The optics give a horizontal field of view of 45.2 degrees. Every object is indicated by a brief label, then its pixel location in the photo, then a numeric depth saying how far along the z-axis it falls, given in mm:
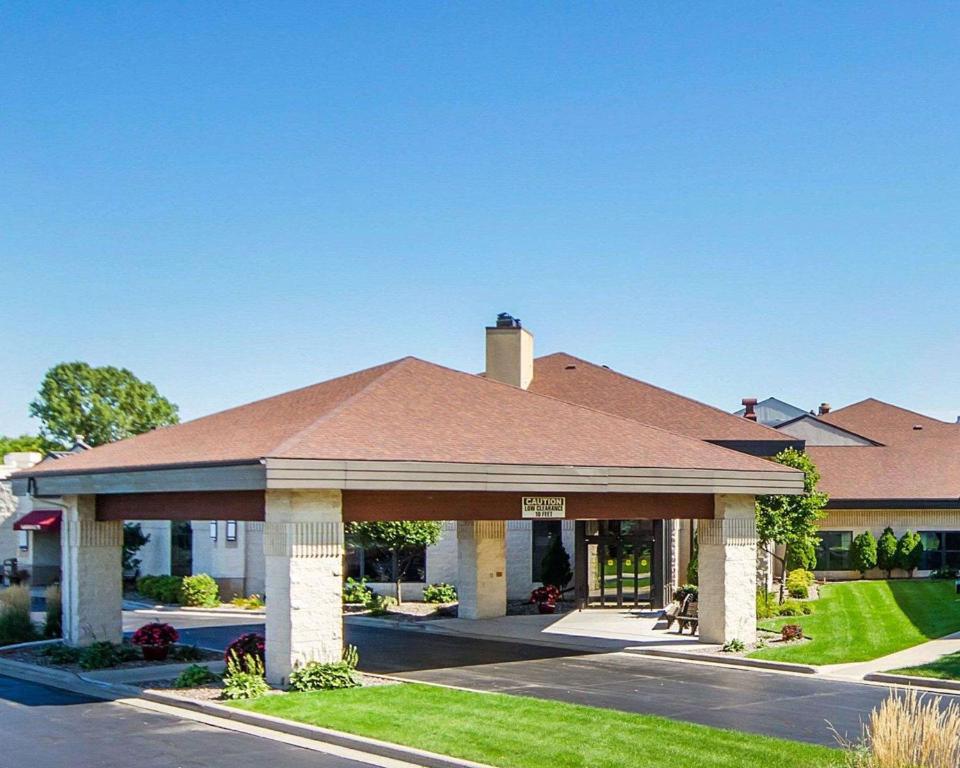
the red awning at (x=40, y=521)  45781
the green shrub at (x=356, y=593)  38219
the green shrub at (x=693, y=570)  33000
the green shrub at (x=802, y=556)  37469
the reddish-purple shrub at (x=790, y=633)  26094
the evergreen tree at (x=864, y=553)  44719
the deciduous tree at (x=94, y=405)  97938
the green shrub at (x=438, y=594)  37594
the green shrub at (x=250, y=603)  39788
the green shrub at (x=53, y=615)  28094
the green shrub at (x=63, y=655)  24109
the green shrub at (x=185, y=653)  24484
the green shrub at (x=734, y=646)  24641
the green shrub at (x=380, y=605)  35656
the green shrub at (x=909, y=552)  44719
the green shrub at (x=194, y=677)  20250
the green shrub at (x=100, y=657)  23016
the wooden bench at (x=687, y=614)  28094
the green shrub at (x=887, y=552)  44781
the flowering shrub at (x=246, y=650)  20750
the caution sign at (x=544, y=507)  23219
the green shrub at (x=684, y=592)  29844
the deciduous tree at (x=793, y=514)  34469
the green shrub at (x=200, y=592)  40781
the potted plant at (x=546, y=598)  35562
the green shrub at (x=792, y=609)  31656
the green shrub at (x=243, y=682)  18844
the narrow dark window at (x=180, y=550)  46094
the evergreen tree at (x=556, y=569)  39094
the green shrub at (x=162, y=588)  41719
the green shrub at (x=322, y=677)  19375
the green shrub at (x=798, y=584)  36656
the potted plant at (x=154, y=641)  24047
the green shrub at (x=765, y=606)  30609
